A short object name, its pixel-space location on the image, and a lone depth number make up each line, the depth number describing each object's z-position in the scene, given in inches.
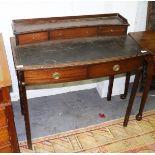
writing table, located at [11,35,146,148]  72.4
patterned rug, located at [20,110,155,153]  91.6
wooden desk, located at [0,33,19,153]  62.9
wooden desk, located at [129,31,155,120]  85.6
